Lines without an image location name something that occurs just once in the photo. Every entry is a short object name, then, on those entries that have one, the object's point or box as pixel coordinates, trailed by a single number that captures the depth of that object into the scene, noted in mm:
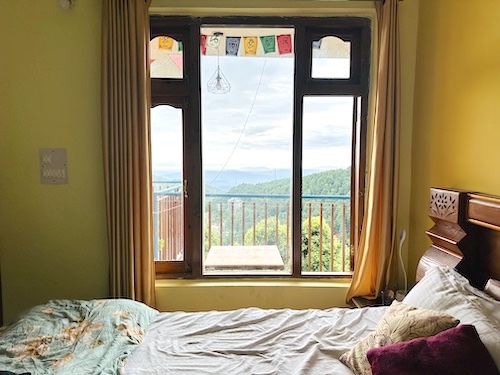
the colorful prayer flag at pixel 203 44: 2756
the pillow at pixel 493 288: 1506
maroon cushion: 1132
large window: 2660
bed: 1224
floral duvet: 1387
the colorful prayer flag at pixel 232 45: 2830
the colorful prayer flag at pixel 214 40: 2797
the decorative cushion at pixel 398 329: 1298
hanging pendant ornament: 2900
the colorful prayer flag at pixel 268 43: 2791
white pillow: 1235
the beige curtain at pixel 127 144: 2426
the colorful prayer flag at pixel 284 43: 2736
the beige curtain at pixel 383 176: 2465
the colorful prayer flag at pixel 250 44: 2840
